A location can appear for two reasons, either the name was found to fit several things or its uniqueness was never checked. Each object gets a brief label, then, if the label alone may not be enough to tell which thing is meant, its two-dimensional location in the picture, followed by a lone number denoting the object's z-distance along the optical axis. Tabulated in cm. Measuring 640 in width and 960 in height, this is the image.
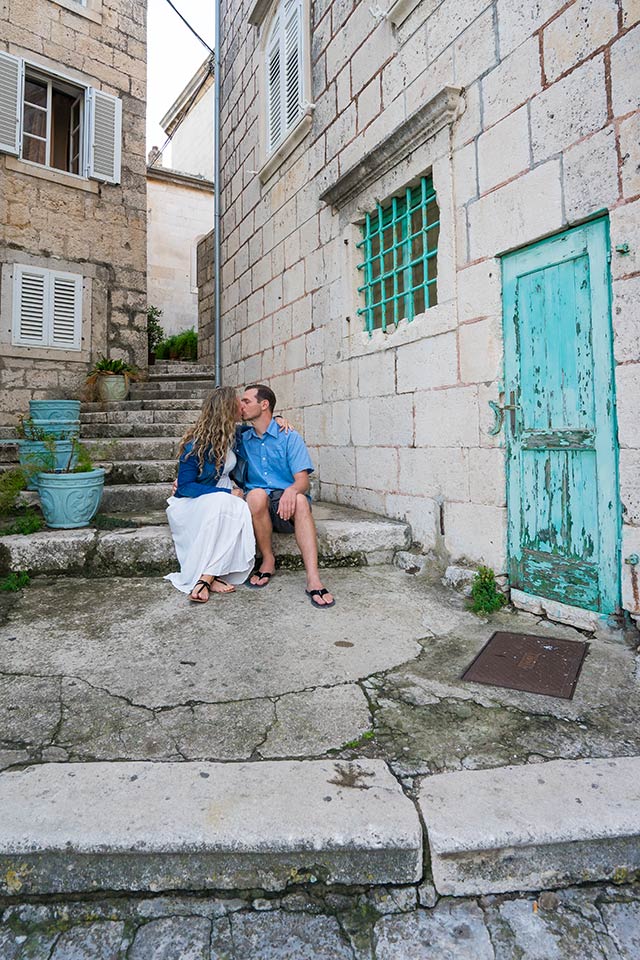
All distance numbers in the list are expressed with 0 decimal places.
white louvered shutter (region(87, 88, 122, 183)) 777
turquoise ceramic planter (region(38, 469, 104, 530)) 363
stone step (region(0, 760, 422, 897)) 127
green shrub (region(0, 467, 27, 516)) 386
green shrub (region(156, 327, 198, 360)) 998
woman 314
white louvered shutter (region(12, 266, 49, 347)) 705
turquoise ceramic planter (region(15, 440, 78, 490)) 378
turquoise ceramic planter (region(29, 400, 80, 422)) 532
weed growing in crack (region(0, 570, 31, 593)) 319
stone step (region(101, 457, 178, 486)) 475
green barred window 363
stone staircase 342
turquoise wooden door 252
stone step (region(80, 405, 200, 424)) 614
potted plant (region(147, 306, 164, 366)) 977
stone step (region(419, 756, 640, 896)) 130
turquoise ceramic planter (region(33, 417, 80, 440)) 449
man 325
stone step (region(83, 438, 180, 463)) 503
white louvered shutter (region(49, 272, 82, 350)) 734
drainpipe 727
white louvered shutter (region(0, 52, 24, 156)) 702
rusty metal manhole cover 209
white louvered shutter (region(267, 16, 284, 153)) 567
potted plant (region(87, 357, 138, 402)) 696
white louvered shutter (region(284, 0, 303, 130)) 517
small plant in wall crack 295
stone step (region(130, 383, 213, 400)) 701
